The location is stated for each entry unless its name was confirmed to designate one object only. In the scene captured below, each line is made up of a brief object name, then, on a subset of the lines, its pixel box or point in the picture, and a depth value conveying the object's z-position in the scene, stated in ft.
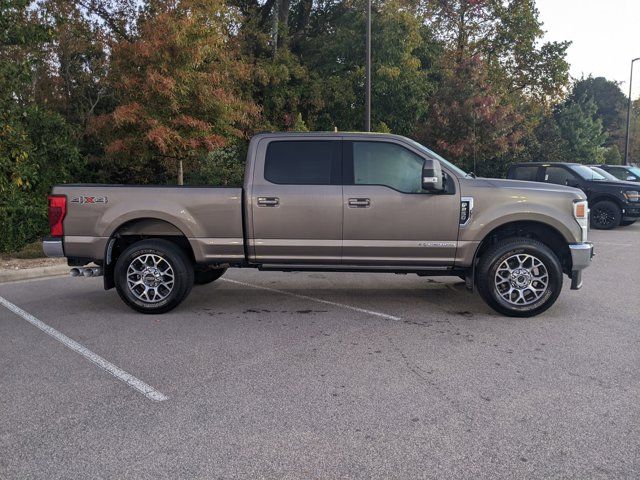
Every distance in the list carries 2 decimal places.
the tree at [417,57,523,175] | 70.59
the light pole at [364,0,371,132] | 56.15
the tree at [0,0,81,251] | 29.68
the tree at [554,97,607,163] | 110.83
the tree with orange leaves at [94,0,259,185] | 41.45
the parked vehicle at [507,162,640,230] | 48.67
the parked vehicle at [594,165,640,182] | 55.57
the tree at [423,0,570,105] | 102.06
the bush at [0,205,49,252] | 33.30
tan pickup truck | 20.04
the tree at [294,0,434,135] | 76.18
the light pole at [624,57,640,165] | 118.44
